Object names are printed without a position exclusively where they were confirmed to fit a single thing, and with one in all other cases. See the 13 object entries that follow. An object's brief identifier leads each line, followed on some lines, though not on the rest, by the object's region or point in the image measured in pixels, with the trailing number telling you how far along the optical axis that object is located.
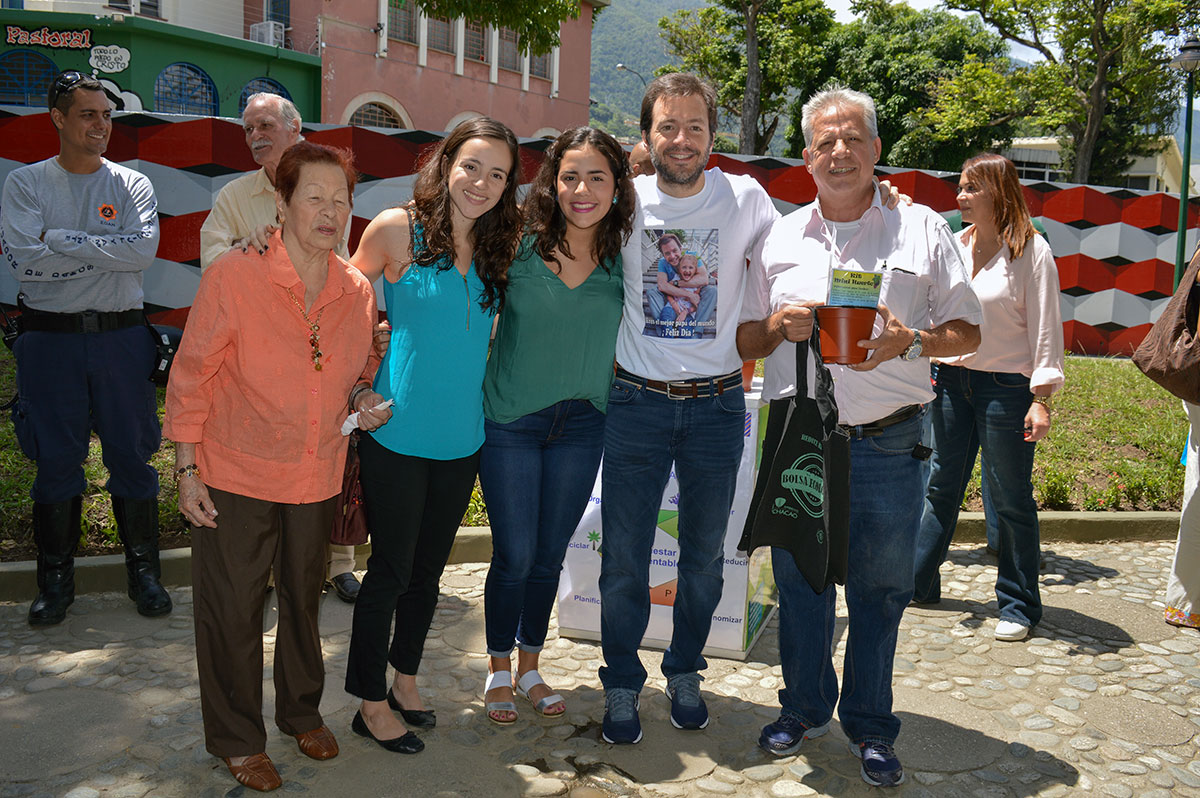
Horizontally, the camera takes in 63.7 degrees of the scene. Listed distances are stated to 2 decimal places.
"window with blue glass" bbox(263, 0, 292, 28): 29.52
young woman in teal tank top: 3.26
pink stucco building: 29.06
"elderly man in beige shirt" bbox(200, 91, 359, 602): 4.45
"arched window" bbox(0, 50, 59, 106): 25.28
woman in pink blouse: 4.59
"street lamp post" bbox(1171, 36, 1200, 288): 13.19
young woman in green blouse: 3.38
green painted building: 24.81
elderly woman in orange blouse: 2.98
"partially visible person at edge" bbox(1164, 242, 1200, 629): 4.89
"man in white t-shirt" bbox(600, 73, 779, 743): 3.40
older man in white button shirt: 3.21
